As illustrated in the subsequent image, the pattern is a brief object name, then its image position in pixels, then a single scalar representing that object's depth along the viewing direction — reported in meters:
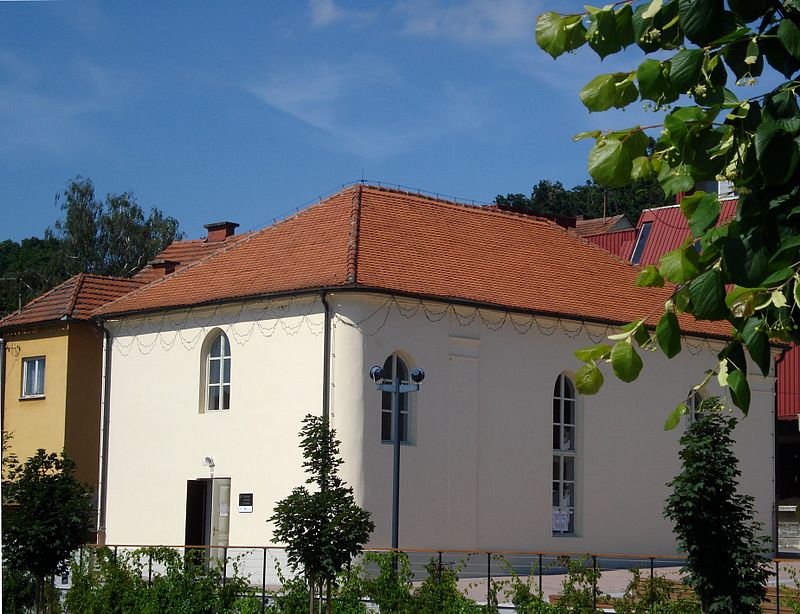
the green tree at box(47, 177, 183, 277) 64.94
